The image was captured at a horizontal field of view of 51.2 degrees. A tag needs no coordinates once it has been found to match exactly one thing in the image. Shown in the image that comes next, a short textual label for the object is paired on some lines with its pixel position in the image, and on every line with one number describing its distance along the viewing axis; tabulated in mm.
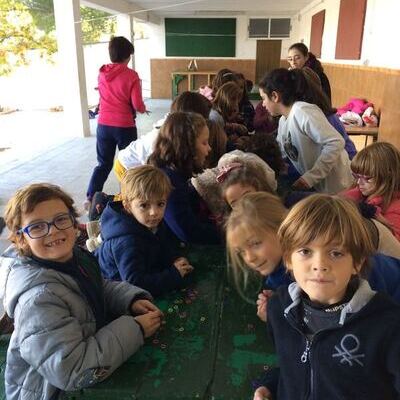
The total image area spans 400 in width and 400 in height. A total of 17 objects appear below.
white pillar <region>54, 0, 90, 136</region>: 7219
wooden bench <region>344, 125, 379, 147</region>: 4993
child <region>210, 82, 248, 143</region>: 3527
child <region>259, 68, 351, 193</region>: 2385
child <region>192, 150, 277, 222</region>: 1735
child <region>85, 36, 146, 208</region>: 4180
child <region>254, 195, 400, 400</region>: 869
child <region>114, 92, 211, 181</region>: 2760
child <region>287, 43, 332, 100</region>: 4023
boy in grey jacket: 1025
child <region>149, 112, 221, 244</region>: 1905
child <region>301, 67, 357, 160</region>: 2543
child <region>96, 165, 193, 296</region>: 1474
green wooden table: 1037
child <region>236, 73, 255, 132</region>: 4238
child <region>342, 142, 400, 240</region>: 1775
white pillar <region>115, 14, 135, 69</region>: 11951
